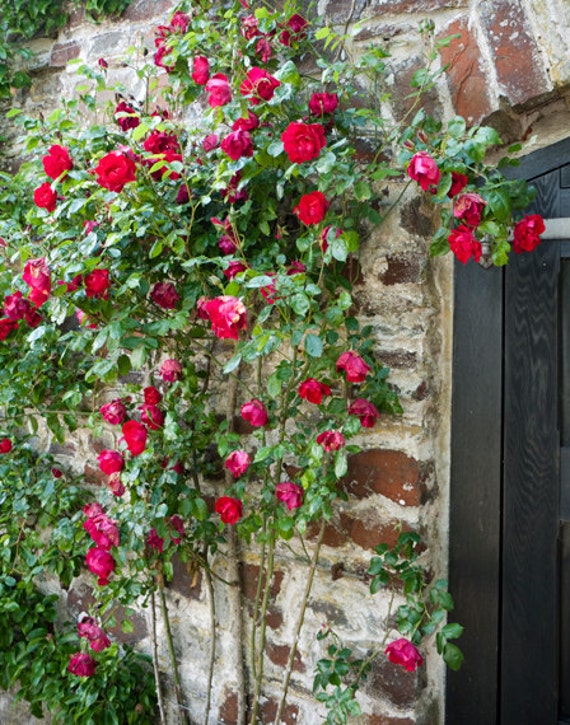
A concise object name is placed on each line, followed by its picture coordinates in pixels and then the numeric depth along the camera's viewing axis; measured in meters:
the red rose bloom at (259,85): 1.60
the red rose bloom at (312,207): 1.56
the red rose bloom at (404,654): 1.57
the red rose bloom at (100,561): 1.85
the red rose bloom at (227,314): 1.50
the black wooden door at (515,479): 1.65
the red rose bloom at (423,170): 1.43
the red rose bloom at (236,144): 1.58
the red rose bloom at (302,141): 1.49
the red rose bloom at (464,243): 1.47
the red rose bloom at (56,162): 1.77
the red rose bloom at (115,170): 1.60
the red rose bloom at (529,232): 1.51
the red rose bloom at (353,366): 1.54
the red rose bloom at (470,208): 1.47
